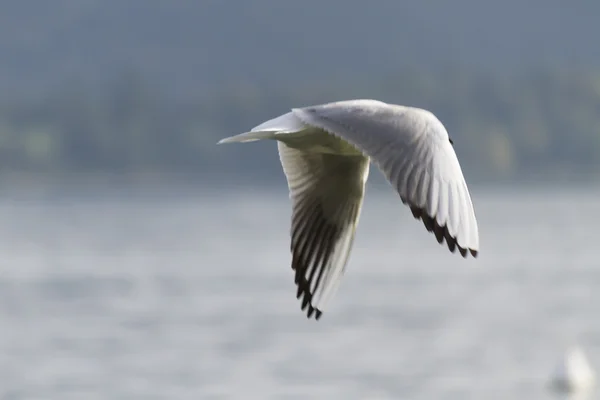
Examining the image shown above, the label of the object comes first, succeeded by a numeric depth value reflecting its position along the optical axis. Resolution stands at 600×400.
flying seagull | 9.25
